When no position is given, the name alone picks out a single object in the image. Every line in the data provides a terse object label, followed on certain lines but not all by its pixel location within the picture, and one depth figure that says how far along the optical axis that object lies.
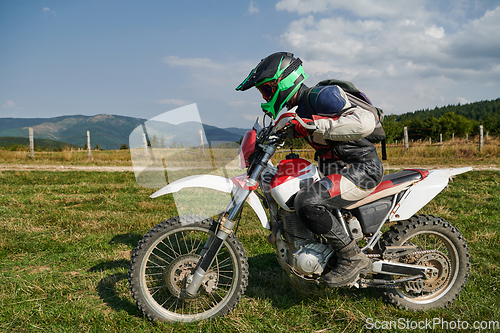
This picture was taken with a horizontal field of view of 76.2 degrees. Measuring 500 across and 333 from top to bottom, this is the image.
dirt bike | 2.97
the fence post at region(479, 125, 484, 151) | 20.34
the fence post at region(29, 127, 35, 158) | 21.25
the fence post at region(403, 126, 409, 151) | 22.16
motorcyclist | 2.75
